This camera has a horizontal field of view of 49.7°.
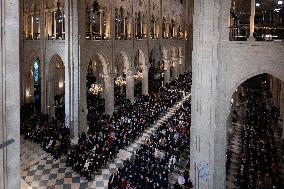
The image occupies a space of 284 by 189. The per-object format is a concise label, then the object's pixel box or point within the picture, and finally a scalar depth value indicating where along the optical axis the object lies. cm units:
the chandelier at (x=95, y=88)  1886
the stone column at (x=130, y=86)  2533
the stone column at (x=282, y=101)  1870
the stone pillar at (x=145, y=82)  2898
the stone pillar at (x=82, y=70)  1836
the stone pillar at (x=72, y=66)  1817
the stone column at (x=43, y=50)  2178
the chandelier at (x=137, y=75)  2547
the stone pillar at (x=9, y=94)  638
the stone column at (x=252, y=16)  1116
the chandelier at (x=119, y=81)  2212
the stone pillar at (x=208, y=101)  1116
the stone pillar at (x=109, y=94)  2198
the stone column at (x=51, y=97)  2205
